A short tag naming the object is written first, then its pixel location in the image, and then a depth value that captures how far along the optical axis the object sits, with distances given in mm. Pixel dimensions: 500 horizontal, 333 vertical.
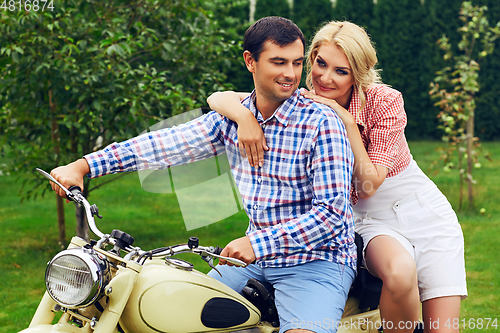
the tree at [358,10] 11430
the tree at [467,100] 6777
